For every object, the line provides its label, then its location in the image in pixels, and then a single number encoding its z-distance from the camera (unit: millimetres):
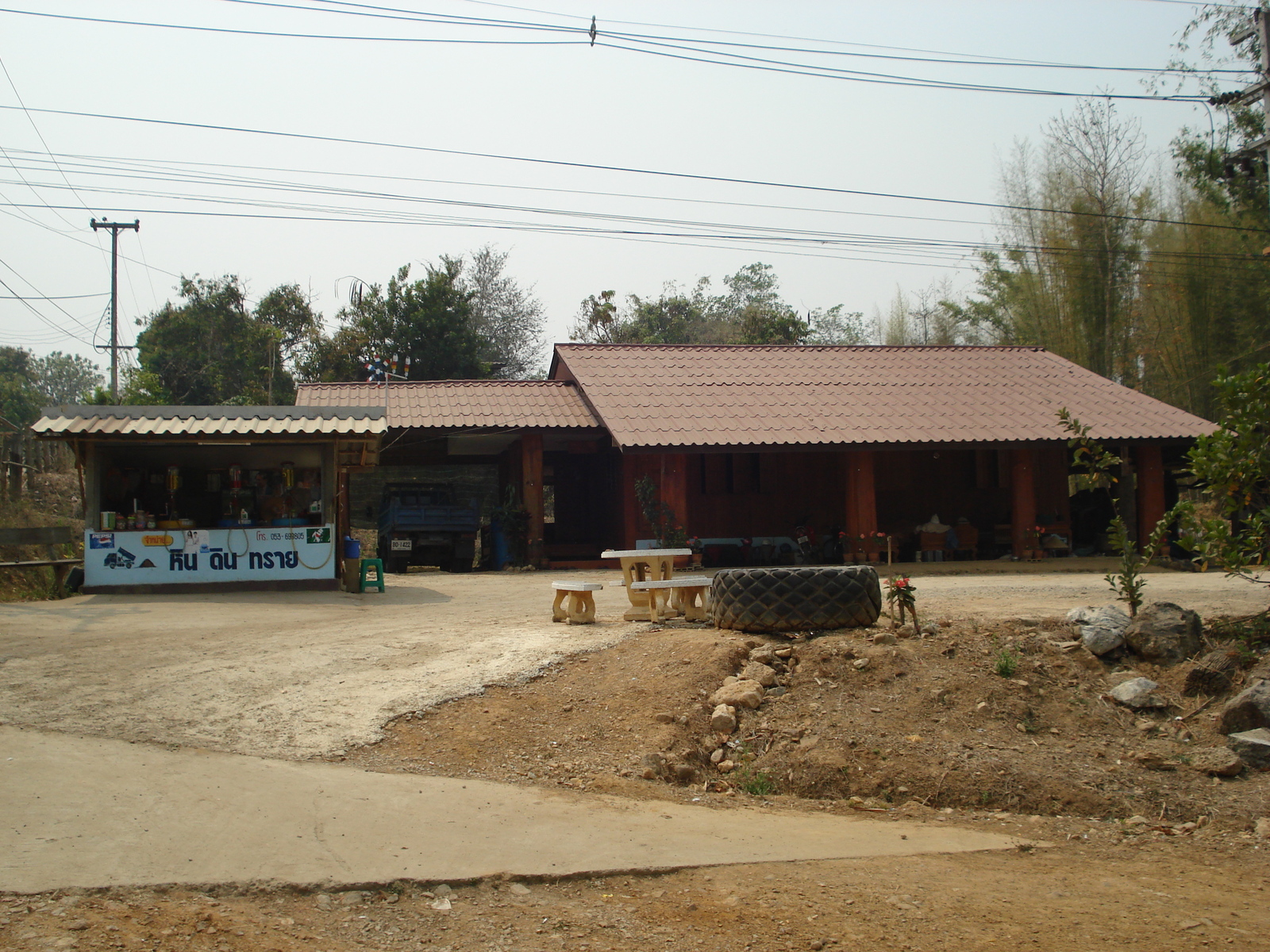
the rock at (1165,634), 8281
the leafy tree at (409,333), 36125
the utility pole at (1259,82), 15933
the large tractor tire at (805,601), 8617
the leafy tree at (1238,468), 8672
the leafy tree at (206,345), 39656
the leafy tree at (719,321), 39250
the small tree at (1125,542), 9195
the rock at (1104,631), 8461
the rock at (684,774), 6230
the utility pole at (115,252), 32969
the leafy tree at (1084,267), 26984
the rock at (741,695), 7281
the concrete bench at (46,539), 12992
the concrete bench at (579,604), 9883
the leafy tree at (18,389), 44344
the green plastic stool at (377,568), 13727
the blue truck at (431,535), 18906
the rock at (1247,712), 7184
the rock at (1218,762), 6695
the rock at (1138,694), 7680
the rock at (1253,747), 6824
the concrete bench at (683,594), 9766
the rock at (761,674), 7650
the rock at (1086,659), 8250
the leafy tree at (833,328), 54938
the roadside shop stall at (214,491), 13266
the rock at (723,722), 6973
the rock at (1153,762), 6750
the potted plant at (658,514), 17500
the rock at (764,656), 8031
